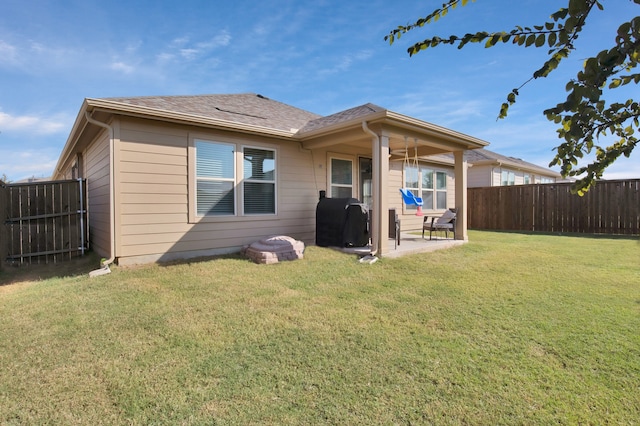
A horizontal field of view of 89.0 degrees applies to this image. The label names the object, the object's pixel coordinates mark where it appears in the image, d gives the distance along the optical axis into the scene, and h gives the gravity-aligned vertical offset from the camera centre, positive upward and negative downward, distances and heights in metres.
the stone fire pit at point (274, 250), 5.93 -0.77
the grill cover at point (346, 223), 6.91 -0.30
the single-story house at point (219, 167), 5.57 +0.88
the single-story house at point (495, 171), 15.76 +1.95
